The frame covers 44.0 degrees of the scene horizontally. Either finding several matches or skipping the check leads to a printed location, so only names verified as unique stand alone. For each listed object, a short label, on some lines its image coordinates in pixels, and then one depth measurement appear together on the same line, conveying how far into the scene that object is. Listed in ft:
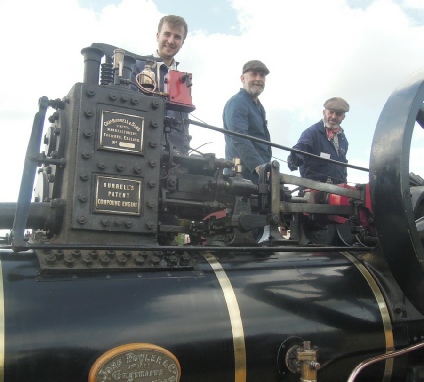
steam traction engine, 6.31
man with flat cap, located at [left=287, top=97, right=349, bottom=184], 14.65
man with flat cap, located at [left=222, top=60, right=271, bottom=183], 12.01
